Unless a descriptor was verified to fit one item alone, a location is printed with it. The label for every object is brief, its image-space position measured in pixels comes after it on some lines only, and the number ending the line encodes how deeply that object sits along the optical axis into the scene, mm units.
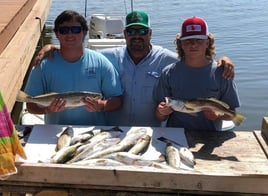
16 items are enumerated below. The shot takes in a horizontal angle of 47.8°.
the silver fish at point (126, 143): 2032
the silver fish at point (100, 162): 1908
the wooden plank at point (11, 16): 4117
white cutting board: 2095
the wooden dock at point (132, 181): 1792
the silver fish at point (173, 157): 1955
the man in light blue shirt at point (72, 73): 2709
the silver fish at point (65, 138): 2159
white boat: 7403
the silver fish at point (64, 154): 1979
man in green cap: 2945
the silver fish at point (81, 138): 2221
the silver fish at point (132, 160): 1944
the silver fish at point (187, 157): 2020
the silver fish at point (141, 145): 2088
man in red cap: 2469
